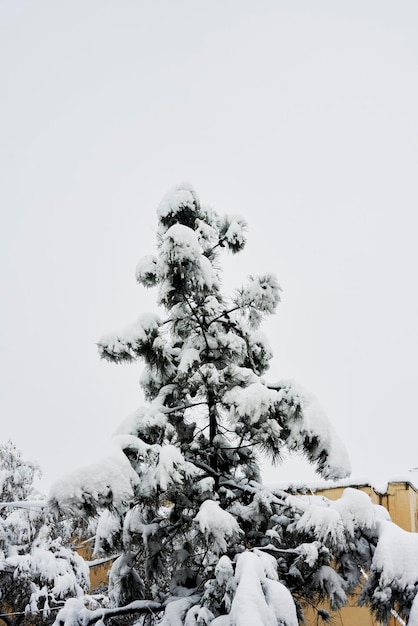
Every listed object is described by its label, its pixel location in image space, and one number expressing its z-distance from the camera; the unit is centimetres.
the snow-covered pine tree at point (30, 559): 996
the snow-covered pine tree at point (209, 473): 378
